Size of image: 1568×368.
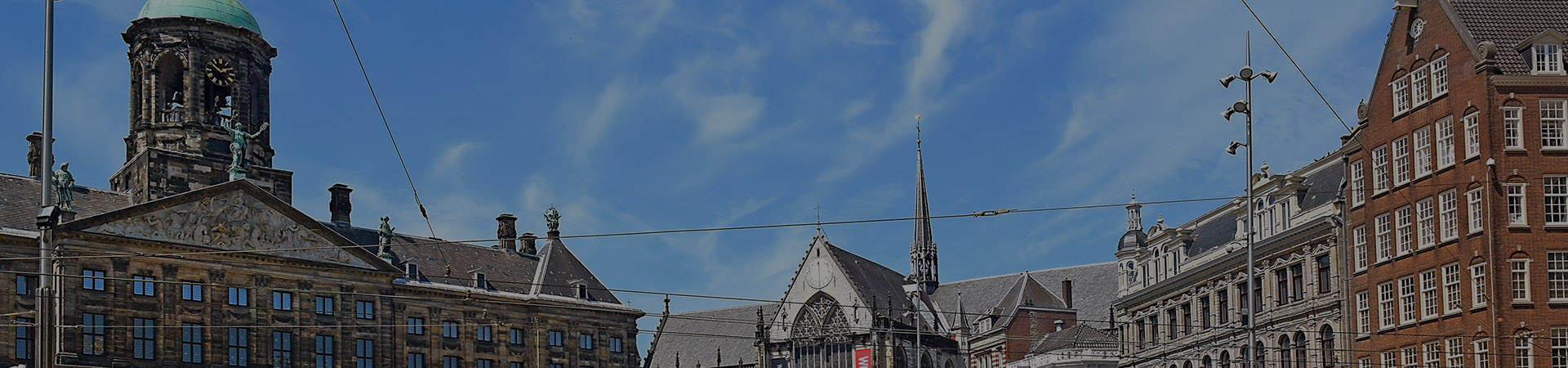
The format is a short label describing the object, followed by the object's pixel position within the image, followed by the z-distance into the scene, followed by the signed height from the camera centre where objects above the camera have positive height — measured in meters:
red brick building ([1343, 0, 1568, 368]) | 49.03 +6.34
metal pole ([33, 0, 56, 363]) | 28.88 +2.96
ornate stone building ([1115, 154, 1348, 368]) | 58.50 +5.03
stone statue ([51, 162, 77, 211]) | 68.88 +9.73
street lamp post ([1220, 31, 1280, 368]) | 42.53 +7.35
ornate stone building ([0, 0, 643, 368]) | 71.31 +7.40
